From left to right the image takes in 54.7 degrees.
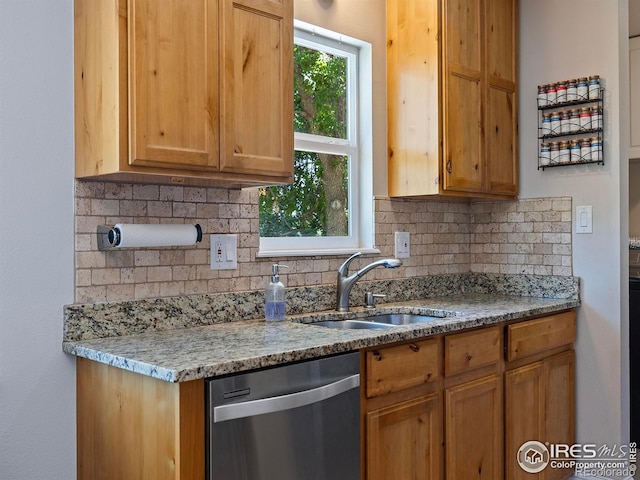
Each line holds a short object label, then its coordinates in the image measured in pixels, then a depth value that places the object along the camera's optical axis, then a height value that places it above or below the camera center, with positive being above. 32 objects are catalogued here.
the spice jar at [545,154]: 3.09 +0.40
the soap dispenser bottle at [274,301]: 2.31 -0.25
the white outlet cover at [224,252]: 2.28 -0.06
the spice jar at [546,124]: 3.09 +0.55
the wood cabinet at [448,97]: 2.79 +0.65
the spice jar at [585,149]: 2.93 +0.40
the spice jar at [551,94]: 3.07 +0.70
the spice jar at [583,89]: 2.94 +0.69
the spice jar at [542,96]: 3.11 +0.70
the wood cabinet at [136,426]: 1.48 -0.49
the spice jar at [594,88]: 2.91 +0.69
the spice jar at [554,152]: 3.06 +0.41
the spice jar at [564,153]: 3.01 +0.39
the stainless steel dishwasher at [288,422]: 1.53 -0.50
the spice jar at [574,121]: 2.97 +0.55
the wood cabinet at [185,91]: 1.74 +0.44
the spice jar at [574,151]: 2.97 +0.40
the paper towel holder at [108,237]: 1.90 +0.00
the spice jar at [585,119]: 2.94 +0.55
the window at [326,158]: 2.66 +0.35
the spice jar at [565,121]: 3.01 +0.55
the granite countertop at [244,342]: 1.54 -0.32
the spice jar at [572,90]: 2.98 +0.70
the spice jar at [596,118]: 2.90 +0.55
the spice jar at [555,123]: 3.05 +0.55
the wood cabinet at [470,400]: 2.03 -0.64
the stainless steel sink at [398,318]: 2.68 -0.37
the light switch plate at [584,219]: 2.97 +0.07
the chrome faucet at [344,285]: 2.60 -0.21
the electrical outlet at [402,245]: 3.00 -0.05
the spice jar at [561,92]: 3.03 +0.70
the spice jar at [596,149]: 2.90 +0.40
